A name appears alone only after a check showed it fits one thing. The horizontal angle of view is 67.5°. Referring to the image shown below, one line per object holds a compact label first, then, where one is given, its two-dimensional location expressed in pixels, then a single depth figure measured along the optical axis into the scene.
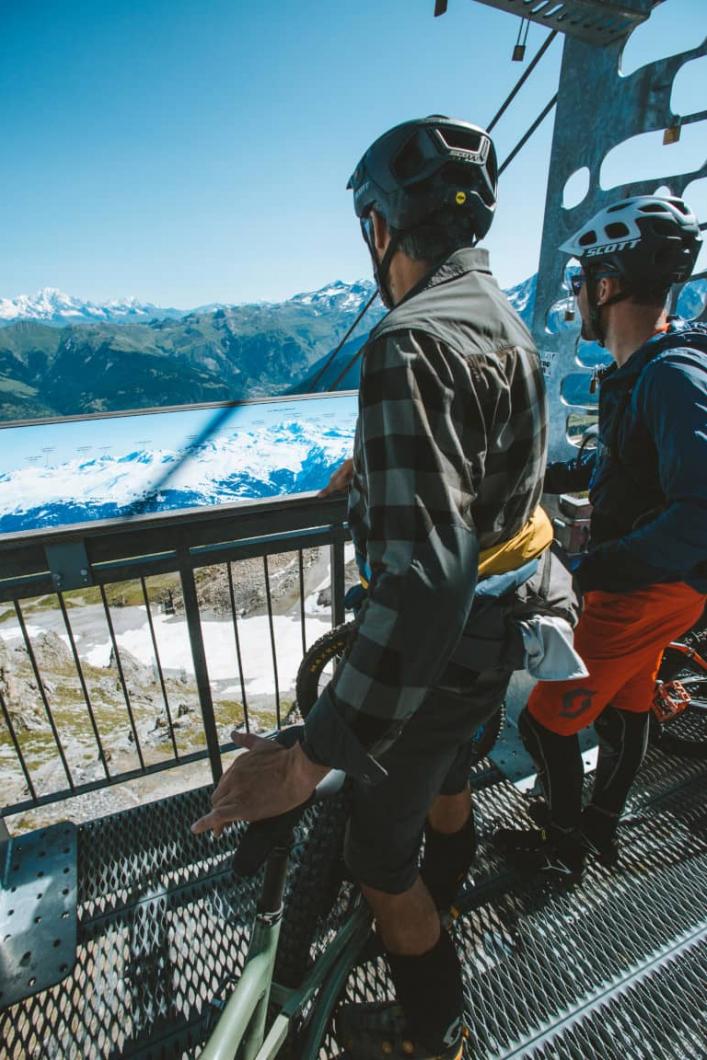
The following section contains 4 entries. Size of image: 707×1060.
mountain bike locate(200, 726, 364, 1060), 1.32
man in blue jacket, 1.91
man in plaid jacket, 1.12
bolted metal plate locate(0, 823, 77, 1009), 2.05
